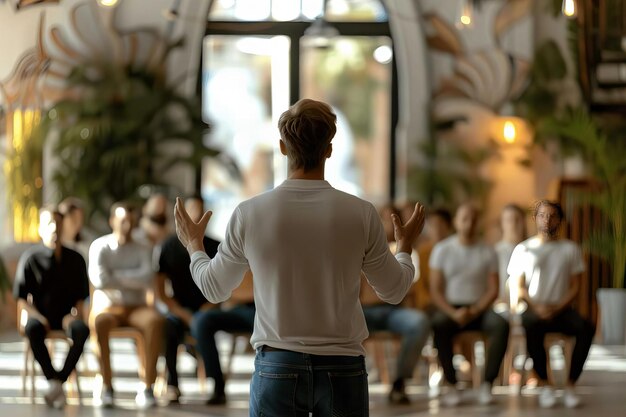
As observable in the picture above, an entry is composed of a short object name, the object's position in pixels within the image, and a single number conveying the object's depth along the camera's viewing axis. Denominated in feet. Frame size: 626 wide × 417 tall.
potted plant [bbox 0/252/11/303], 42.65
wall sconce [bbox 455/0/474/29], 54.53
